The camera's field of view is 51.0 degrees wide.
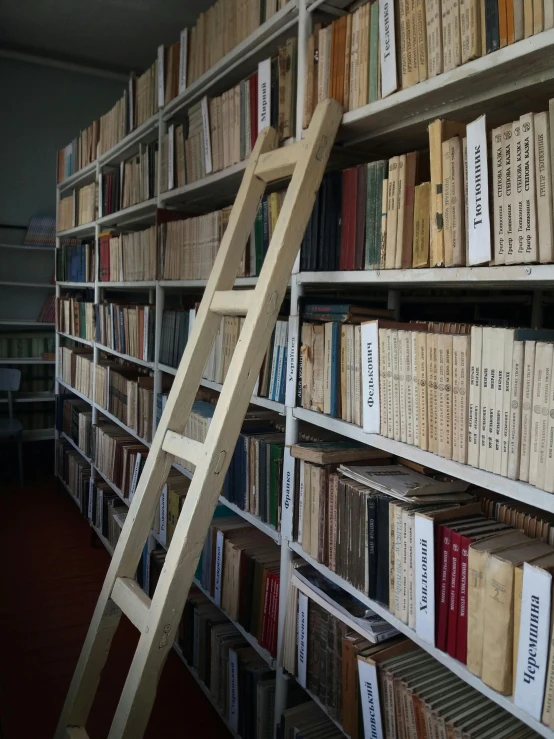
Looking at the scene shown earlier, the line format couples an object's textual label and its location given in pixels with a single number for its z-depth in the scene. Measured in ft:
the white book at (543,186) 2.95
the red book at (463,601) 3.39
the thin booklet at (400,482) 3.92
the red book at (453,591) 3.45
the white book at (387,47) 3.90
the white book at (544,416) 2.96
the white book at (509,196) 3.13
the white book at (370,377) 4.10
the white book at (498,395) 3.19
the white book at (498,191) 3.19
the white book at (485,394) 3.27
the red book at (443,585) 3.52
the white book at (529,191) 3.02
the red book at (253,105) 5.62
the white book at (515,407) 3.10
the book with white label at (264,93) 5.37
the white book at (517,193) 3.08
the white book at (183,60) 7.33
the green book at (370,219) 4.20
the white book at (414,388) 3.78
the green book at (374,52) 4.12
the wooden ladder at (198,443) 4.13
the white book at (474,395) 3.33
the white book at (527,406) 3.05
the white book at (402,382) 3.88
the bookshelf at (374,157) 3.19
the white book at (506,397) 3.14
